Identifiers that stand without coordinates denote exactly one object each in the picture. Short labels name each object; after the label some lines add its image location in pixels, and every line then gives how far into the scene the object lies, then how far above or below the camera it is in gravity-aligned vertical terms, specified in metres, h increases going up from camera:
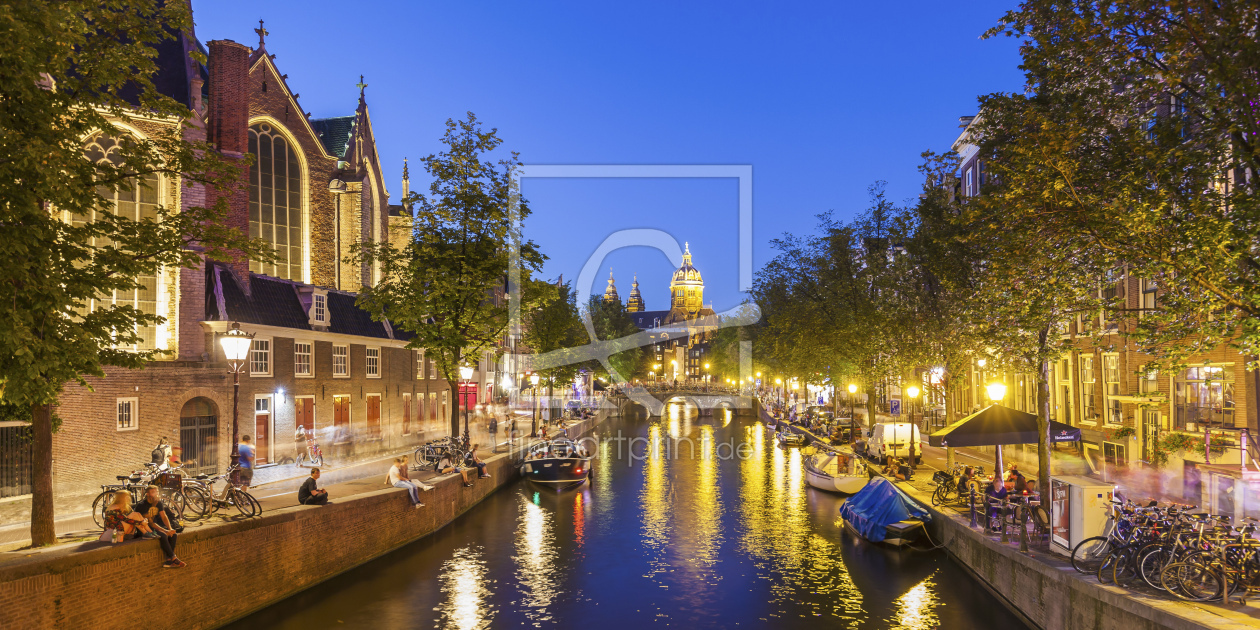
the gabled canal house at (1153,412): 20.56 -2.22
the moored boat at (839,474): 32.69 -4.93
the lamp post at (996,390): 24.47 -1.17
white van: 35.50 -3.85
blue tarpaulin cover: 22.84 -4.54
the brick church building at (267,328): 25.89 +1.41
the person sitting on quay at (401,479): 22.70 -3.37
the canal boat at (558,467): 34.50 -4.71
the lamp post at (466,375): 32.22 -0.70
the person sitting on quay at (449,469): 28.59 -3.97
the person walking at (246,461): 20.17 -2.69
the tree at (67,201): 11.72 +2.53
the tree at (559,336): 50.33 +1.53
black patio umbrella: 21.52 -2.12
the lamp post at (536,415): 50.18 -3.79
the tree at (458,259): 30.81 +3.86
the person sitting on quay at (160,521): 13.32 -2.63
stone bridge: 110.13 -6.71
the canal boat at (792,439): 52.09 -5.49
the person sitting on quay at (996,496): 18.83 -3.43
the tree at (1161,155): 12.21 +3.36
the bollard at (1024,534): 16.14 -3.68
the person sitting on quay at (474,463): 30.62 -3.96
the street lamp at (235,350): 18.73 +0.26
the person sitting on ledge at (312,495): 18.83 -3.13
